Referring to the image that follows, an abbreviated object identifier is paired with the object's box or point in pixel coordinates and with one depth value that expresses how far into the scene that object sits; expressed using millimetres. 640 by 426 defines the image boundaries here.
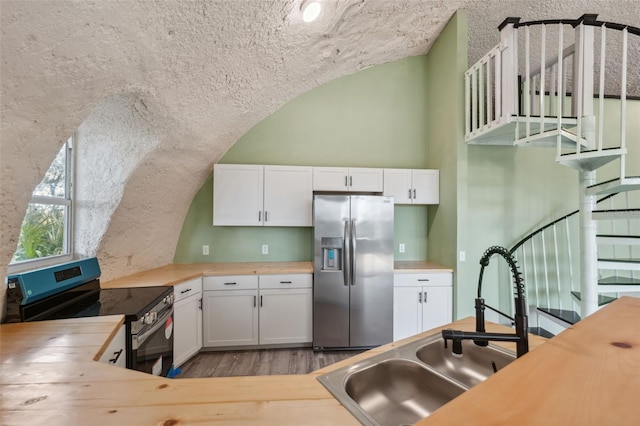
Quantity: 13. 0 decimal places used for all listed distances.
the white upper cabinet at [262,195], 3146
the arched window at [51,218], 1936
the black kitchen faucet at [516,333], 924
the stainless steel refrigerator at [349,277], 2887
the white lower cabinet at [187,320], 2516
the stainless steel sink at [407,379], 1034
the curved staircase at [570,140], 2289
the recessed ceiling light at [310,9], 2113
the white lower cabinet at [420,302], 2973
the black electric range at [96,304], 1524
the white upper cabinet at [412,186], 3303
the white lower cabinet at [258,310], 2861
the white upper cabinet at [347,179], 3225
